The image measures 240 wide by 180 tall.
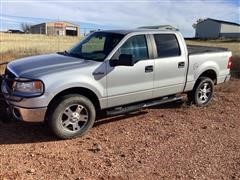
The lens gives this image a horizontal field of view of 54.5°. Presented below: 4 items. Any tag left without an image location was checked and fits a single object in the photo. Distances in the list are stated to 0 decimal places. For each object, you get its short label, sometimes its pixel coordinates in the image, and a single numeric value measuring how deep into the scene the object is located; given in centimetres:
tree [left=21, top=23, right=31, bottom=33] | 5846
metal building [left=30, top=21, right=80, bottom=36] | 4736
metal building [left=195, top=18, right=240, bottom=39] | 5786
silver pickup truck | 354
